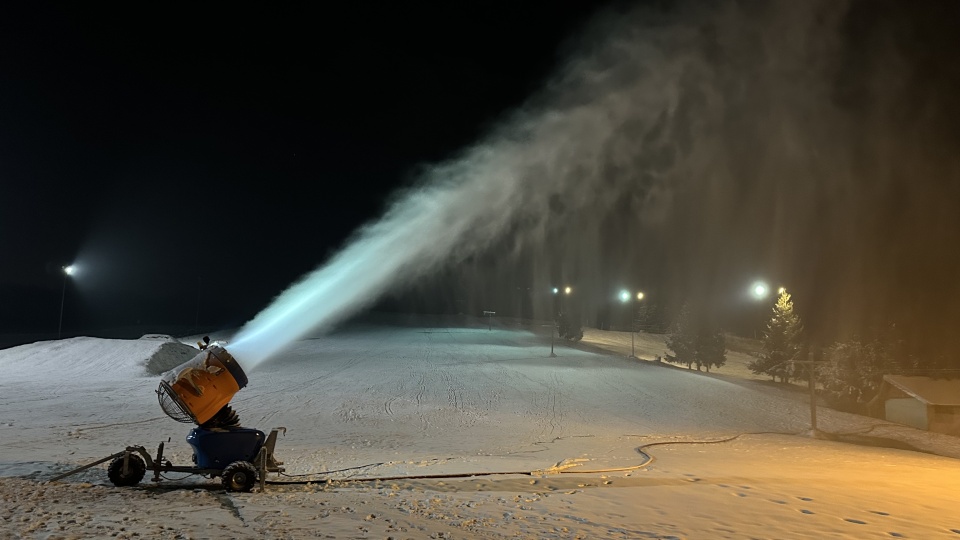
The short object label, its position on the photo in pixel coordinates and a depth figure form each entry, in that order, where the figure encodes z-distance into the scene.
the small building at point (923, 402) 30.58
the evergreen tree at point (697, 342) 64.12
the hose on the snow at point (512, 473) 10.17
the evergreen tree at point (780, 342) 57.84
